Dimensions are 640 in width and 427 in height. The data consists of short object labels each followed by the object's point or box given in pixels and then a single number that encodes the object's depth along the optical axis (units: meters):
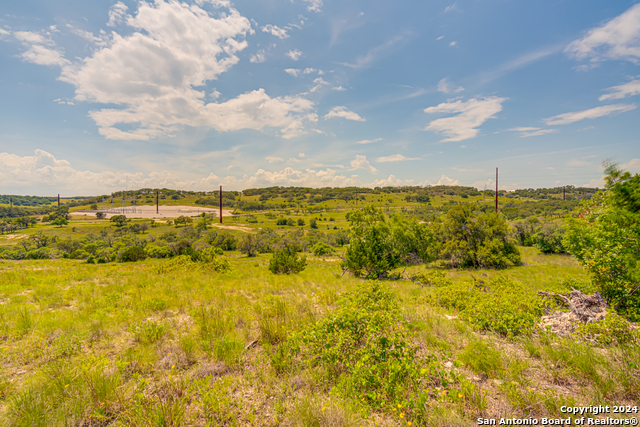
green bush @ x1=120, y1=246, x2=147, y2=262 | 39.53
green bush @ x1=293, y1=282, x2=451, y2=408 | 3.70
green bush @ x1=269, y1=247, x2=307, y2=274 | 17.97
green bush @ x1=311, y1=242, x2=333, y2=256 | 67.34
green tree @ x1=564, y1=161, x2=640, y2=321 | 6.04
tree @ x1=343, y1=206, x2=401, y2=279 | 18.67
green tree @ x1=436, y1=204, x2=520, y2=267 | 28.67
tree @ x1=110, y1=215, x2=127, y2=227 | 128.16
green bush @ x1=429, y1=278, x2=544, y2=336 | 6.15
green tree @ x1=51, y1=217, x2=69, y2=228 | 126.16
